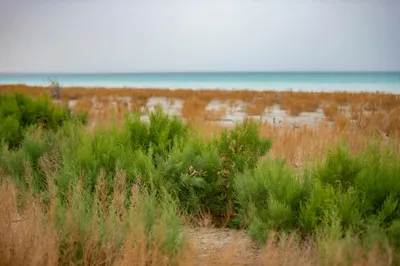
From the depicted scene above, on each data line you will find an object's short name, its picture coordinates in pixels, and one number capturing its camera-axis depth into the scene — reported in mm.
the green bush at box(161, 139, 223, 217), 4406
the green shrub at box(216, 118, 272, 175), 5004
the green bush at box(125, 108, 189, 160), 5309
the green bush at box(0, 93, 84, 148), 7113
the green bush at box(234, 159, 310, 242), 3561
